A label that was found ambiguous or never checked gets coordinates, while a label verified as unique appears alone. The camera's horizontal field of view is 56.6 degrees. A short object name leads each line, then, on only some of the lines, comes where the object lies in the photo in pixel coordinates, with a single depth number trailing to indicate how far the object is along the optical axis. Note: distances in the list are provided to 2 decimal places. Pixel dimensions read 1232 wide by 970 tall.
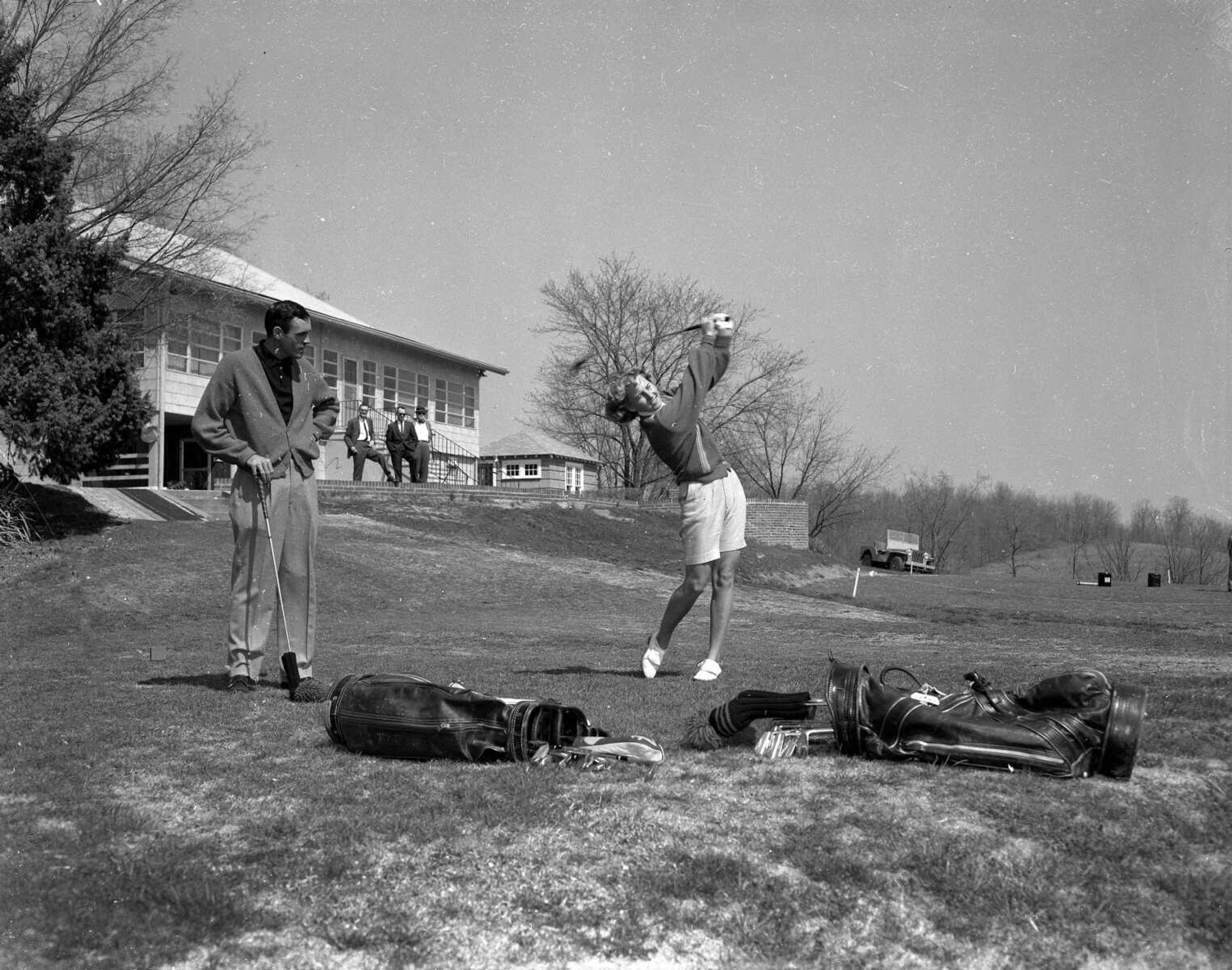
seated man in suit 28.08
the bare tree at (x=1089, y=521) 88.00
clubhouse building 23.89
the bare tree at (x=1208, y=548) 79.88
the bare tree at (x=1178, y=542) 80.31
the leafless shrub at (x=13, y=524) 17.72
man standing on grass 6.55
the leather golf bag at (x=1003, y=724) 4.01
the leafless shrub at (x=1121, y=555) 84.38
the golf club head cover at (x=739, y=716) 4.63
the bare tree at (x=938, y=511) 81.25
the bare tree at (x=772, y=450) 49.34
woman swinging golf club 7.08
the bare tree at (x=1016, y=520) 87.31
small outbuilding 49.56
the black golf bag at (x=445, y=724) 4.45
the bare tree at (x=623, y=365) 46.66
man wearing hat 29.30
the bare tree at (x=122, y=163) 22.06
